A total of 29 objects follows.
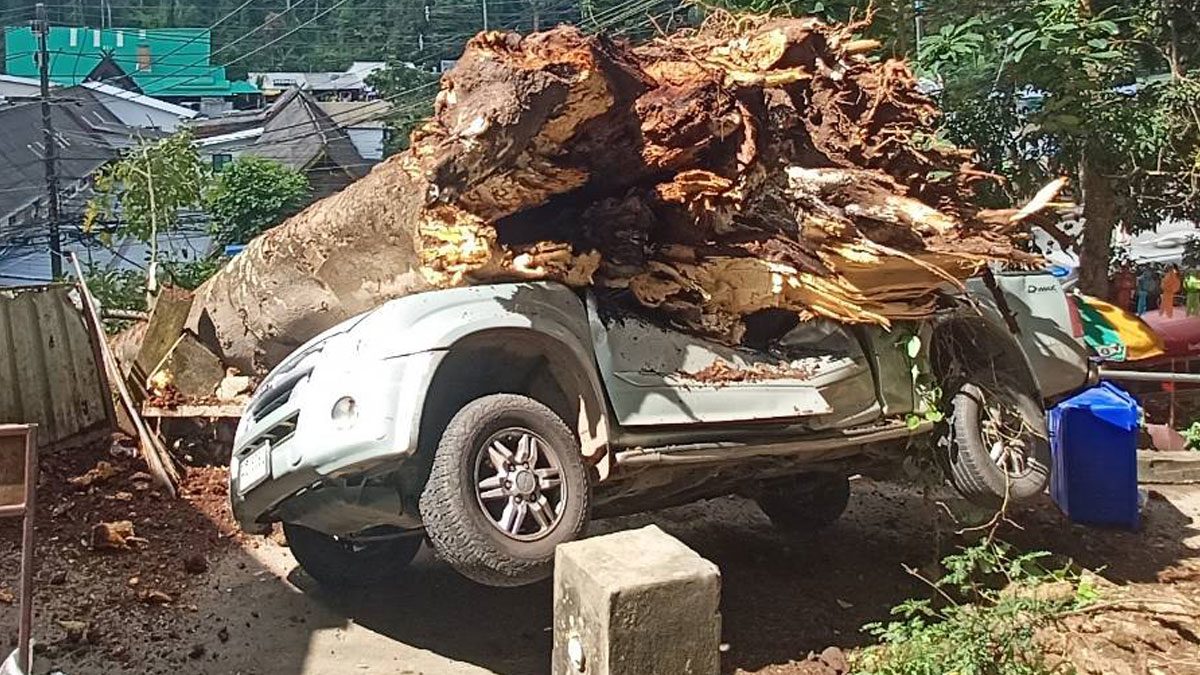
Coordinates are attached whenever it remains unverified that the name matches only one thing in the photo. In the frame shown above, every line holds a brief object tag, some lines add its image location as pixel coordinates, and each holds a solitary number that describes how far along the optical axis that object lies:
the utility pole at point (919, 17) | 8.59
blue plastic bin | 6.56
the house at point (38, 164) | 27.66
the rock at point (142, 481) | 6.90
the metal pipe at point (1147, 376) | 7.80
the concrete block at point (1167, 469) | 7.92
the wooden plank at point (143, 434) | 6.91
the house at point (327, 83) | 43.84
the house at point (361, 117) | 33.16
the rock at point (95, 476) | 6.78
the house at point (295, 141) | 31.11
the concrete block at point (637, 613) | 2.55
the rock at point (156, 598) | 5.25
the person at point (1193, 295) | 9.95
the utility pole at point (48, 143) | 20.72
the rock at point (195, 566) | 5.73
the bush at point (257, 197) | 22.91
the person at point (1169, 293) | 10.09
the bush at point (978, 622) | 4.18
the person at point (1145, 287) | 12.90
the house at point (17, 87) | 37.44
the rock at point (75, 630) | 4.76
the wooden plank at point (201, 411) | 7.23
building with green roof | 46.88
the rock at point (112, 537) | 5.93
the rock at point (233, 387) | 7.67
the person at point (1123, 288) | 10.61
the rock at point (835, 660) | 4.67
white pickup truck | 4.12
